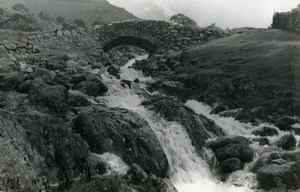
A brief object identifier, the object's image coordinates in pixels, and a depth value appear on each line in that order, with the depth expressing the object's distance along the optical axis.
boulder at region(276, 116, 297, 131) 20.12
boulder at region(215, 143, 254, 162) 15.78
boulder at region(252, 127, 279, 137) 19.44
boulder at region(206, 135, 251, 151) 16.69
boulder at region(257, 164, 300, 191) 13.71
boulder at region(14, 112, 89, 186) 12.46
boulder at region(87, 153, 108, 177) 12.99
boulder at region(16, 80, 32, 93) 17.78
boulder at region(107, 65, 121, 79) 26.13
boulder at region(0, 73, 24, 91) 18.39
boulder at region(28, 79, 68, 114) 16.22
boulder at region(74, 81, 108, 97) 20.08
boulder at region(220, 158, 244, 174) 15.39
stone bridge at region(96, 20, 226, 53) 34.81
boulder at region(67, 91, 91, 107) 17.38
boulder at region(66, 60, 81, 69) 24.71
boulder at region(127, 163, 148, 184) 12.91
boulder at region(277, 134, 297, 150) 16.98
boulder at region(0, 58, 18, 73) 22.02
